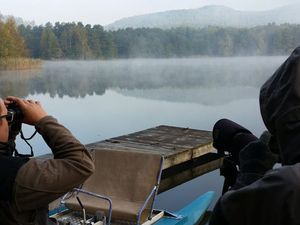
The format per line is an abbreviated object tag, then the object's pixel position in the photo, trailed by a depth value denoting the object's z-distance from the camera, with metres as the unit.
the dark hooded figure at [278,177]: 0.80
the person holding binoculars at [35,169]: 1.37
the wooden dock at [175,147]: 6.51
